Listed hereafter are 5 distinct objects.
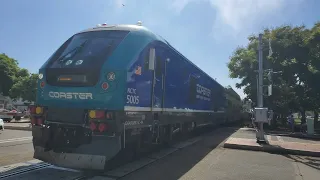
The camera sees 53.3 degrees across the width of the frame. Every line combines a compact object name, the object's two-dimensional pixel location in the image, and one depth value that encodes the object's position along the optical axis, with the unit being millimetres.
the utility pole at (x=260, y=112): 13289
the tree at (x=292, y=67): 27234
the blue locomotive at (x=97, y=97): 6664
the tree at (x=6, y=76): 56062
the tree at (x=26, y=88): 51156
